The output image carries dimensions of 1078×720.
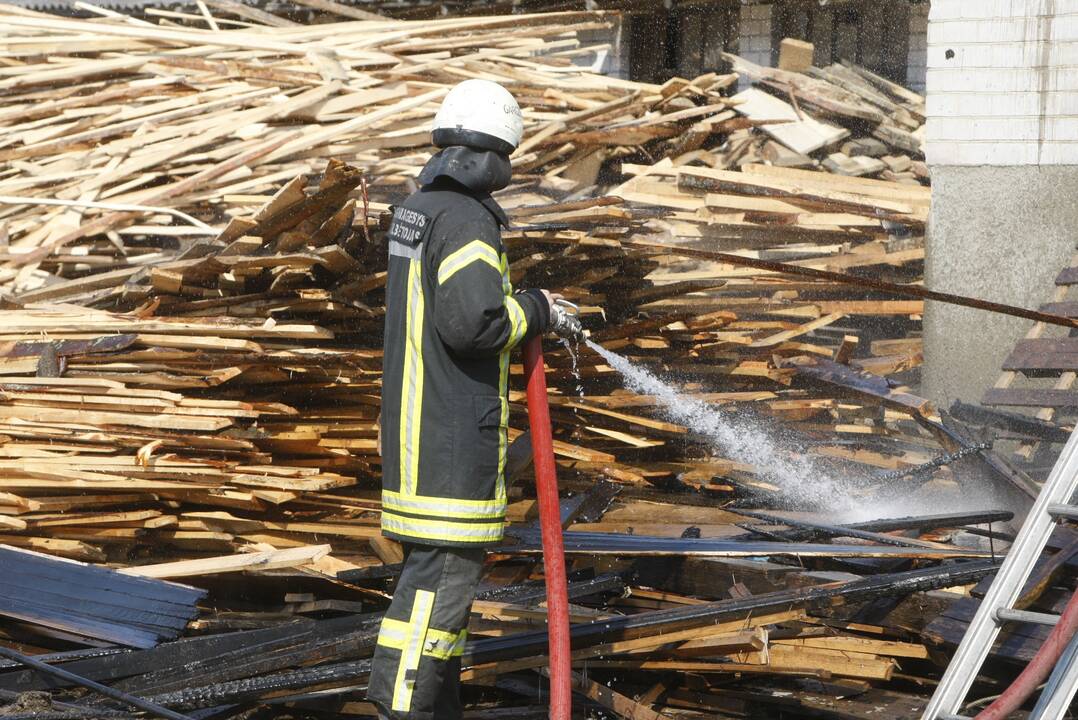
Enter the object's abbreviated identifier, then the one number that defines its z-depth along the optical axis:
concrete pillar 16.08
